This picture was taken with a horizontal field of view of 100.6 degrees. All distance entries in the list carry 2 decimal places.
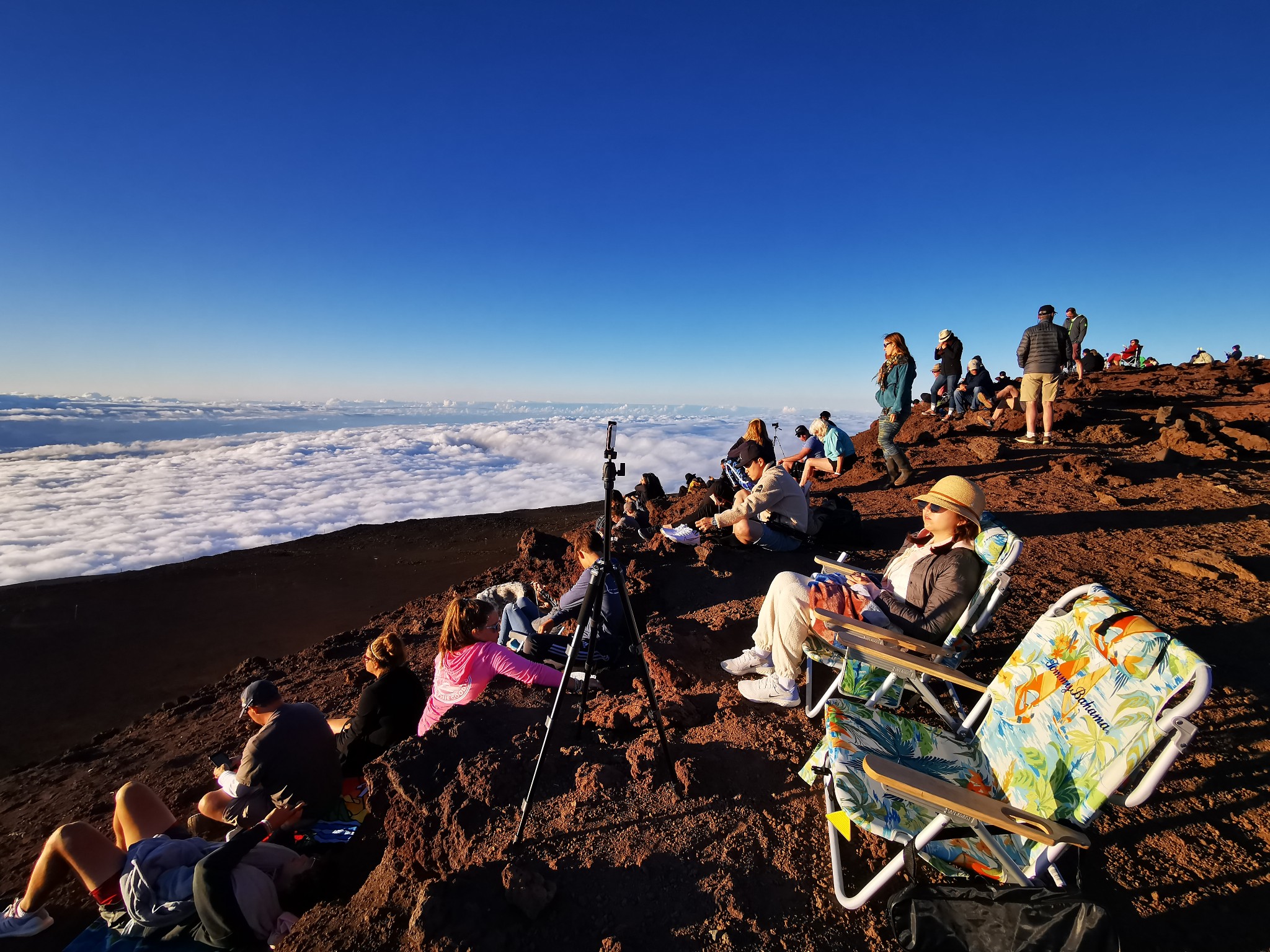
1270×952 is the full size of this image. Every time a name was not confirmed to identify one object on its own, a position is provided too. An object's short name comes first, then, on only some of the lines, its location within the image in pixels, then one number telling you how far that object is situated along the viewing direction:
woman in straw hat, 2.77
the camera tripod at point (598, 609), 2.30
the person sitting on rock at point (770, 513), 5.14
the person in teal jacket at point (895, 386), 6.95
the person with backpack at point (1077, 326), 12.47
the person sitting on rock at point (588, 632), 4.05
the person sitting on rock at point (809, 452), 8.68
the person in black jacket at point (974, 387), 13.67
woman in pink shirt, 3.35
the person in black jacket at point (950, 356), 9.96
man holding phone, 2.69
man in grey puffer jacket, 7.45
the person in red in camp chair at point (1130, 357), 20.41
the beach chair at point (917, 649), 2.54
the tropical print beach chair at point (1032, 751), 1.59
